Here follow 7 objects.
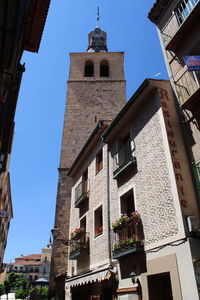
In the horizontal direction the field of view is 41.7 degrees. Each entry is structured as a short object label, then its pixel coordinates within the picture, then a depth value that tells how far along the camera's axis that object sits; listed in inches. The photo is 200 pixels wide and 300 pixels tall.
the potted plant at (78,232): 442.4
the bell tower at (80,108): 588.4
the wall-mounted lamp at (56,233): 591.1
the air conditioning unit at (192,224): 225.9
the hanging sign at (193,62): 280.8
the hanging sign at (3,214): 466.0
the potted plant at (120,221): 309.4
